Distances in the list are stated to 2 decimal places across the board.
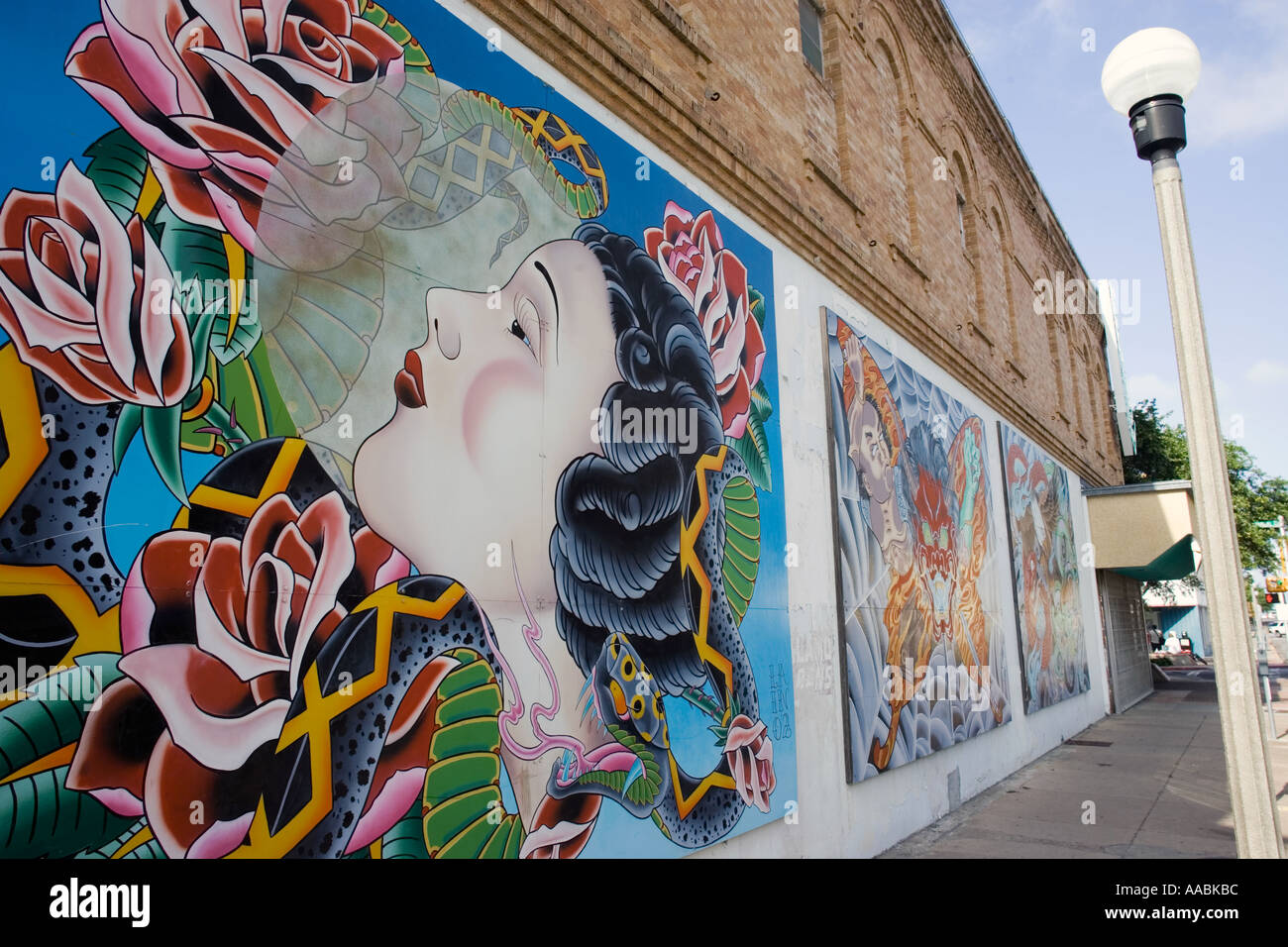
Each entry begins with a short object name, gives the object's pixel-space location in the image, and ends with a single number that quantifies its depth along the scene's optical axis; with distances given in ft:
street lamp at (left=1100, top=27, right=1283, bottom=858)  10.60
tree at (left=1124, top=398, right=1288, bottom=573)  84.17
